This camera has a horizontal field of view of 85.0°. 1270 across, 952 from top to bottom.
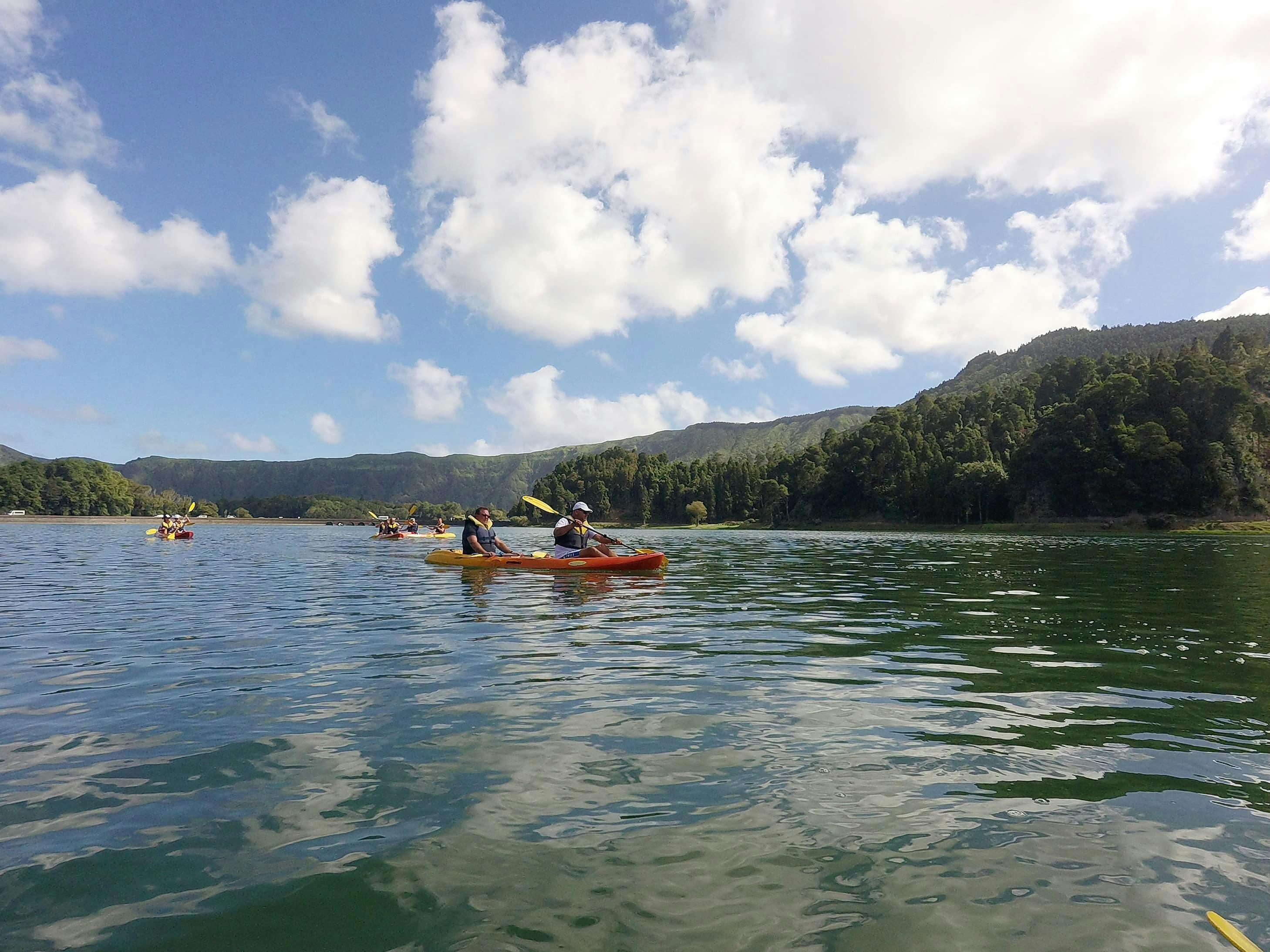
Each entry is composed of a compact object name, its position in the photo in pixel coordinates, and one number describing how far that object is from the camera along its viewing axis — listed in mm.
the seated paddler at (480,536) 30094
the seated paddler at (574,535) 27156
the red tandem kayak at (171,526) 59031
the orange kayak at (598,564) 26344
